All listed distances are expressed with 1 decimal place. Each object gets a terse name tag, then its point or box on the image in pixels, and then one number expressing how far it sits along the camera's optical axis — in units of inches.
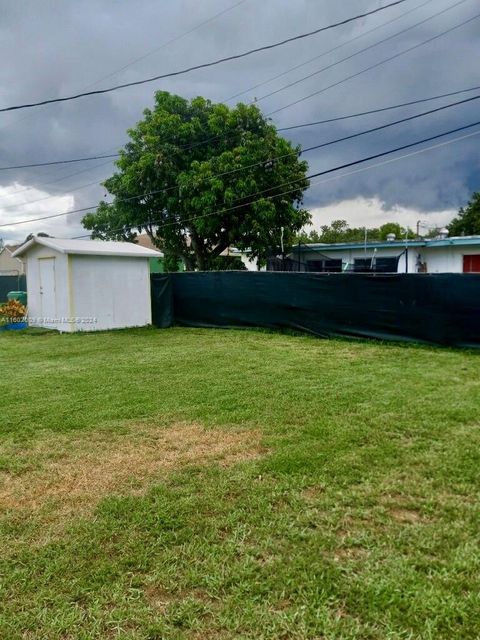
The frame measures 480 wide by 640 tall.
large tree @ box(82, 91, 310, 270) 631.2
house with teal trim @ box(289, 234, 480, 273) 639.1
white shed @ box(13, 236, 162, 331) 417.1
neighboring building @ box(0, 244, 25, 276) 1599.4
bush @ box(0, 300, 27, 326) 460.8
